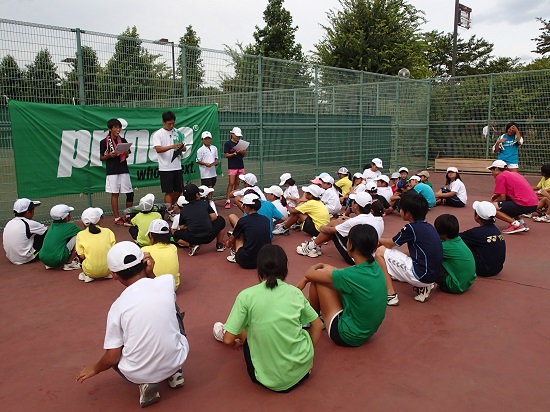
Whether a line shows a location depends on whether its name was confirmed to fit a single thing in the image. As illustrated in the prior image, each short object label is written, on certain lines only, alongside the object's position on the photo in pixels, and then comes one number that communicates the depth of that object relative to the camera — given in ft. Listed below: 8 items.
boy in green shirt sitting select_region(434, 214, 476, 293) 14.52
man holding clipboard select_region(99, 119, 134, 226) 23.45
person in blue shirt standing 33.60
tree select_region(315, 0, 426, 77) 70.49
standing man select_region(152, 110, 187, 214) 24.97
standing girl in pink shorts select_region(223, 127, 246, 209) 29.19
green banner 21.89
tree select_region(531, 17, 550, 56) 101.08
